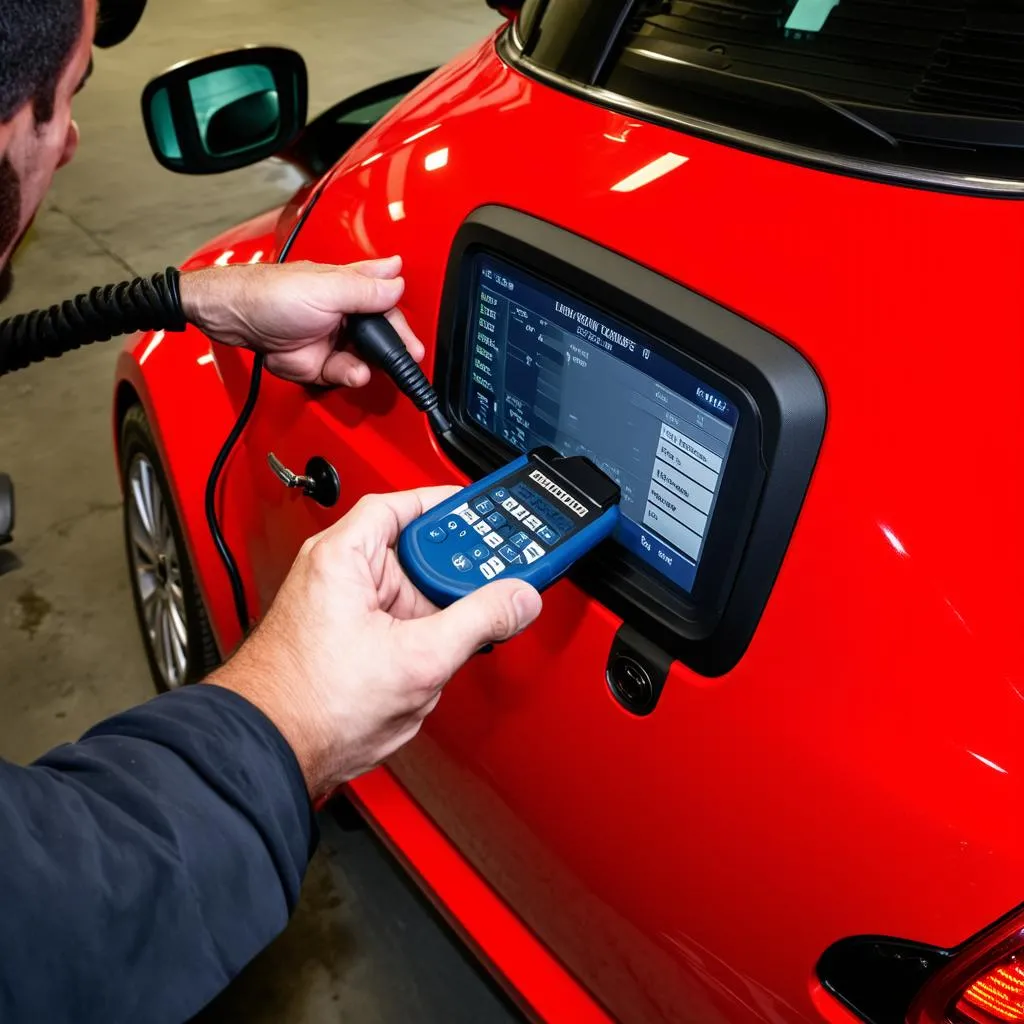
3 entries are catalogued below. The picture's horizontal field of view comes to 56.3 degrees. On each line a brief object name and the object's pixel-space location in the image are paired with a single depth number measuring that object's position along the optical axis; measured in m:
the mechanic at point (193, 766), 0.61
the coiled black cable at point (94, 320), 1.32
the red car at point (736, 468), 0.65
